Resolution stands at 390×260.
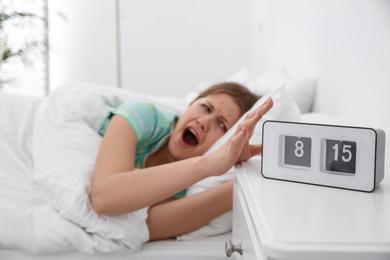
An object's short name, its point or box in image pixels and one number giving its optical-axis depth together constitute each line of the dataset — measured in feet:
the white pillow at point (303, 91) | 4.87
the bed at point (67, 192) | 2.74
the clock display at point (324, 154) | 1.67
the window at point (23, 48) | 9.58
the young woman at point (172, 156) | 2.41
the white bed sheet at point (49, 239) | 2.71
